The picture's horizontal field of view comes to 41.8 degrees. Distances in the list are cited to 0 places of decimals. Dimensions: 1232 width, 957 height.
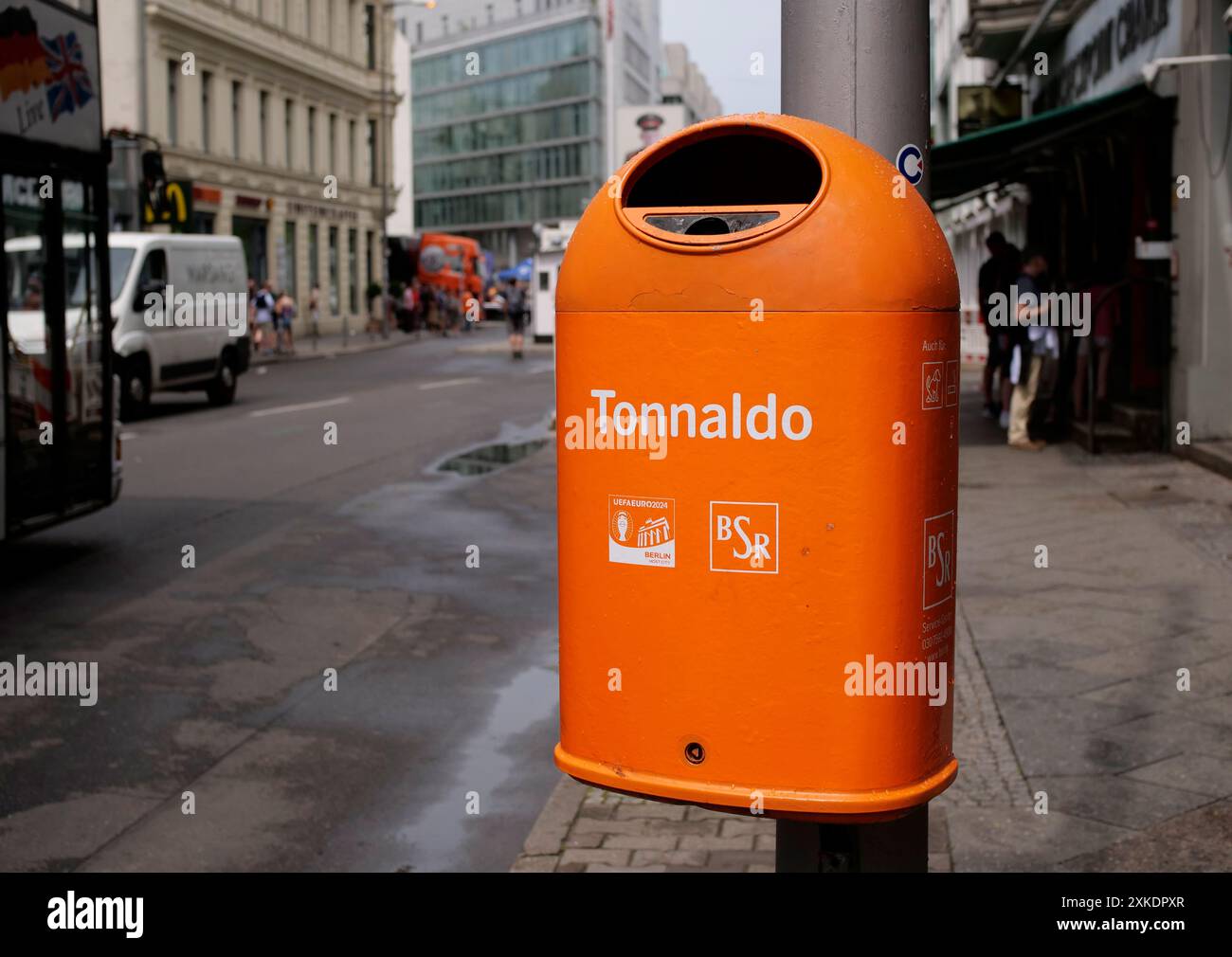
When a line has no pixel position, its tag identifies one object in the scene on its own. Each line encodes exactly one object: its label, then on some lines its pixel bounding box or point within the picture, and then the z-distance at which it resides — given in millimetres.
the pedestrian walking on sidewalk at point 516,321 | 38094
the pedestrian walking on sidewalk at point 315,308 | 47441
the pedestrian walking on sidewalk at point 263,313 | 40719
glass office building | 117000
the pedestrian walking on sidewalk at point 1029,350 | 14828
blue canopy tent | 62225
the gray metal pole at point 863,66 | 3051
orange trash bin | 2648
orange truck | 66750
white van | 22109
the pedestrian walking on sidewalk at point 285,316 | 42000
